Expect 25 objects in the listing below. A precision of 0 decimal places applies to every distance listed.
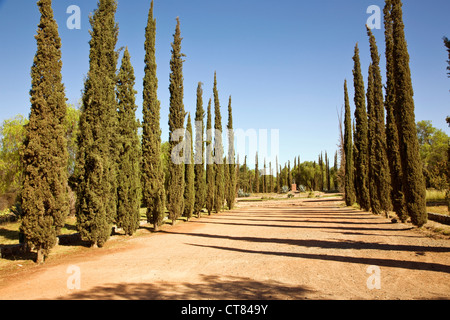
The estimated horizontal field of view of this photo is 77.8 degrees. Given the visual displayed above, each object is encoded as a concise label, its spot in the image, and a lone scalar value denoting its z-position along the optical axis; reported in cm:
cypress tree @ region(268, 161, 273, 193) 7178
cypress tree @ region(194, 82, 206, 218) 2316
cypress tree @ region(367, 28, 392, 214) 1844
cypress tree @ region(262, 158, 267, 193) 7232
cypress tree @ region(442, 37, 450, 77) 897
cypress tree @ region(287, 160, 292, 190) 7263
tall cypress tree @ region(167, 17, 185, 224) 1820
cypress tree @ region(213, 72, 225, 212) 2702
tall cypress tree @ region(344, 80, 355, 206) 2903
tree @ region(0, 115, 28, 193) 2153
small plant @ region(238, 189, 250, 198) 5758
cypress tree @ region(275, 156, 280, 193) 7276
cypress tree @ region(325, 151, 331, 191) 6721
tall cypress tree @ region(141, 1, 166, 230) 1579
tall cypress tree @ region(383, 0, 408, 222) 1445
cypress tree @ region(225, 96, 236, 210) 3174
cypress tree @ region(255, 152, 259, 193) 6950
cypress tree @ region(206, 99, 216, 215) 2539
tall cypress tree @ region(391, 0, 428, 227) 1240
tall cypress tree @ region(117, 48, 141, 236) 1362
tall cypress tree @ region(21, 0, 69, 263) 864
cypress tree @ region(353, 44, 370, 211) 2306
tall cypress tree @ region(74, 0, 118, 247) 1101
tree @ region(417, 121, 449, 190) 4101
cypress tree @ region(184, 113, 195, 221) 2078
